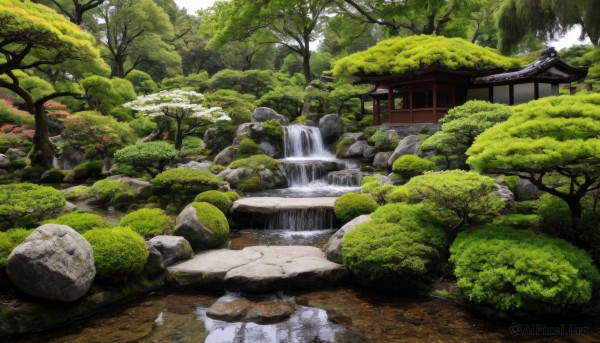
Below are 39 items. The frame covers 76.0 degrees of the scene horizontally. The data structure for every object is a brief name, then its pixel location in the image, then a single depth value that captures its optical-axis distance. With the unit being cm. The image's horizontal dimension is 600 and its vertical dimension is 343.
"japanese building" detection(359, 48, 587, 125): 2166
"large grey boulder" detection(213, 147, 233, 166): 2289
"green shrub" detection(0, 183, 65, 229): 812
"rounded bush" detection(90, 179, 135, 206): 1475
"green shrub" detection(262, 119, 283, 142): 2447
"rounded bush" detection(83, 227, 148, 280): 687
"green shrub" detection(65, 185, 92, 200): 1557
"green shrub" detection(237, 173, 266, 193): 1803
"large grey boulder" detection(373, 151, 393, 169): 2052
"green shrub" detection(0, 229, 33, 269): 626
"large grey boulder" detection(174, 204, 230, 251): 920
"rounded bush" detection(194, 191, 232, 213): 1216
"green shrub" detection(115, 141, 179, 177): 1513
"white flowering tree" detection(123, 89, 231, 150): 1850
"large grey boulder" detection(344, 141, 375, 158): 2262
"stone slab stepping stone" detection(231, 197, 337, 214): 1266
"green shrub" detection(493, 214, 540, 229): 827
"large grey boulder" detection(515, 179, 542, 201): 1166
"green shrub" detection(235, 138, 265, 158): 2280
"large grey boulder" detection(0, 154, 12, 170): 2195
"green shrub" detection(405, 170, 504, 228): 775
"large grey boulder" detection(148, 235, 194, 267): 826
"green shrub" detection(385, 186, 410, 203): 1118
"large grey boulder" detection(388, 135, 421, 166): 1836
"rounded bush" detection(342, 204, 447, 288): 729
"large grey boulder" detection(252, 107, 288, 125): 2758
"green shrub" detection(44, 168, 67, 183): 2047
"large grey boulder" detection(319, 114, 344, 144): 2647
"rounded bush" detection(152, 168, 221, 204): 1311
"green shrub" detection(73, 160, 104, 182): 2078
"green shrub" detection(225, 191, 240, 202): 1367
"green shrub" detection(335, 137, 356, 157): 2414
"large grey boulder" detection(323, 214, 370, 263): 859
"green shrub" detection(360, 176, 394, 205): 1197
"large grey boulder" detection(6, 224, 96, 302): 587
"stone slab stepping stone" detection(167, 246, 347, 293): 759
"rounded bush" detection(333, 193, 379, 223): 1149
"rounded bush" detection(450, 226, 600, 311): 595
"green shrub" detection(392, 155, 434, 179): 1601
